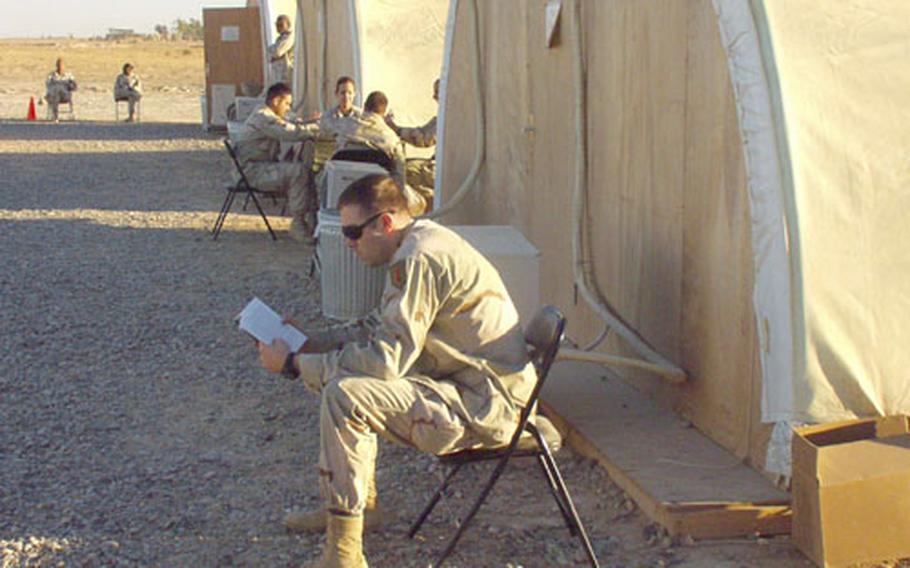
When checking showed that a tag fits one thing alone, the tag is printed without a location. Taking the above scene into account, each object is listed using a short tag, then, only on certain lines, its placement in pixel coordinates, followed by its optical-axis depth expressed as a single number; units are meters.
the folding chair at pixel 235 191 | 10.81
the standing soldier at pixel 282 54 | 17.66
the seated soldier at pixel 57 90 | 23.78
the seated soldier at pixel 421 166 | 10.91
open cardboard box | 3.97
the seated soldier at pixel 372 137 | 9.68
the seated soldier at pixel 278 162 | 10.84
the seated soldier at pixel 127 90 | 23.84
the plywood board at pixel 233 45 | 20.59
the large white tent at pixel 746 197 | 4.21
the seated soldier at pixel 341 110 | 10.26
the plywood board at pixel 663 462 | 4.31
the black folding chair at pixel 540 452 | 3.92
